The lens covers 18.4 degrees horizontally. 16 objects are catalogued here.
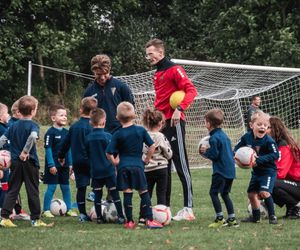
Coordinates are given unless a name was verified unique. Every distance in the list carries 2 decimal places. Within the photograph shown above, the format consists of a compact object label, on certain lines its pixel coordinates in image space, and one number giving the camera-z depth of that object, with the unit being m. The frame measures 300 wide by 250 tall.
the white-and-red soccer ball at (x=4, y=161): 10.68
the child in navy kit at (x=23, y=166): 10.76
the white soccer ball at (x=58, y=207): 12.41
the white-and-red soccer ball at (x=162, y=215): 10.71
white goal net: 22.54
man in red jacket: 11.46
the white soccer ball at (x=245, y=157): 10.57
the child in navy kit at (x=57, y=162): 12.67
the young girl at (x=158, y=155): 10.82
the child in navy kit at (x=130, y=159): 10.38
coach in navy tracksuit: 11.59
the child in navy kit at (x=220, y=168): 10.52
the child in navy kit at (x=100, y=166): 11.04
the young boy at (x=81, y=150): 11.54
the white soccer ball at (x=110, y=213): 11.21
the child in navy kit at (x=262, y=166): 10.82
